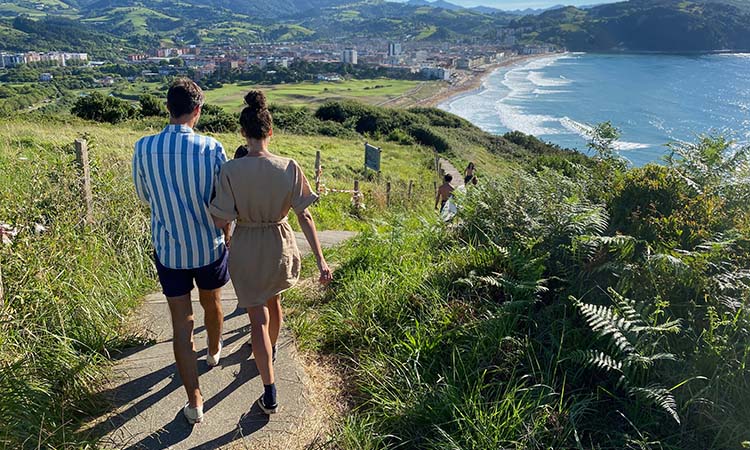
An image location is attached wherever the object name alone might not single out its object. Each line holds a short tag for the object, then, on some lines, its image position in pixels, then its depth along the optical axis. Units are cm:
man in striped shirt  263
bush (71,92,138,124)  2386
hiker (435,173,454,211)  814
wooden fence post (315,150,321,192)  1074
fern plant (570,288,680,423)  248
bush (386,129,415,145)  3162
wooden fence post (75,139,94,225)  457
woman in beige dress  268
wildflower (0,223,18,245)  321
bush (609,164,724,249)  341
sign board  1256
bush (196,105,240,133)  2361
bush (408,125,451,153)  3033
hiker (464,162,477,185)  901
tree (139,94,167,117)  2647
